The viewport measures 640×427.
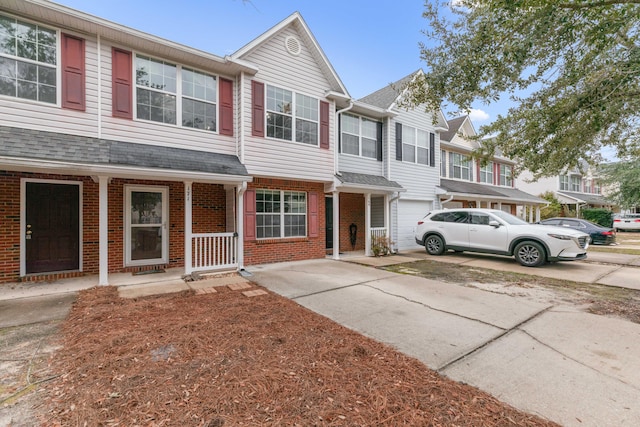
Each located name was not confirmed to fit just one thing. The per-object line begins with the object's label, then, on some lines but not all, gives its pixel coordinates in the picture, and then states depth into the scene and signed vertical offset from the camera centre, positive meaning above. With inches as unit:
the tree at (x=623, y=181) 754.1 +96.1
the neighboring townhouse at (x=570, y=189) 953.9 +96.4
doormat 265.8 -52.0
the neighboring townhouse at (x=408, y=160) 448.8 +94.7
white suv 319.0 -26.5
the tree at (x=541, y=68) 182.1 +110.3
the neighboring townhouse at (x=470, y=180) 562.6 +84.3
